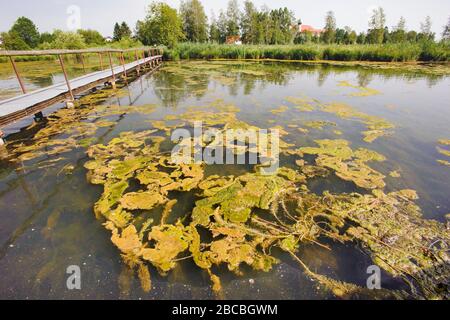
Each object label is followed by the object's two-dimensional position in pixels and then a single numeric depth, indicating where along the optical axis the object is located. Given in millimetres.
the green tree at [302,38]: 35000
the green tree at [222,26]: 38359
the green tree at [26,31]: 39688
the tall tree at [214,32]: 38625
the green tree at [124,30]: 46275
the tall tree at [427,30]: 31059
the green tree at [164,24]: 23781
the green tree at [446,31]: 31991
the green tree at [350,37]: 32172
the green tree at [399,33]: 27859
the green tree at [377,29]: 27703
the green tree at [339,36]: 33906
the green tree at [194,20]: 33844
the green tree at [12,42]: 29241
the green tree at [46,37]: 38331
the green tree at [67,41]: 22803
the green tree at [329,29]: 33156
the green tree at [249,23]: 32812
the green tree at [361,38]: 29609
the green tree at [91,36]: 37278
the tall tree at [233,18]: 36656
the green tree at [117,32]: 46719
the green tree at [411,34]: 36072
